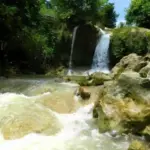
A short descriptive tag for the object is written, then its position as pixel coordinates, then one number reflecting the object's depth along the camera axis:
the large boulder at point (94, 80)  6.75
